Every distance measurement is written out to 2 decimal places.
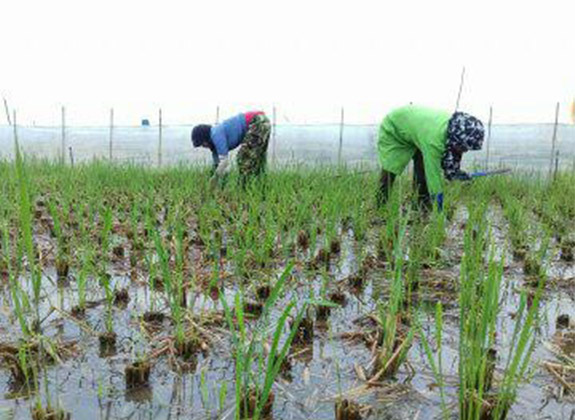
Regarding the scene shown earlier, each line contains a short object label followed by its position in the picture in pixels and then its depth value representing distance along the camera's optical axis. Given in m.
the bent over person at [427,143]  3.32
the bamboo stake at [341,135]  10.41
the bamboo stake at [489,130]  9.68
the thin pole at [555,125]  9.15
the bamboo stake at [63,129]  11.17
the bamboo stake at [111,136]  11.15
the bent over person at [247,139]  5.00
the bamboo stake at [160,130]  10.48
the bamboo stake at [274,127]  10.44
